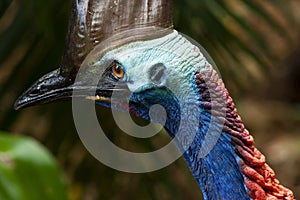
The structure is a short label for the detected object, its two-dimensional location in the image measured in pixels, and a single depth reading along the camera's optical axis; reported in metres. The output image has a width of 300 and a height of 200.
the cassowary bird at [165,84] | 3.28
